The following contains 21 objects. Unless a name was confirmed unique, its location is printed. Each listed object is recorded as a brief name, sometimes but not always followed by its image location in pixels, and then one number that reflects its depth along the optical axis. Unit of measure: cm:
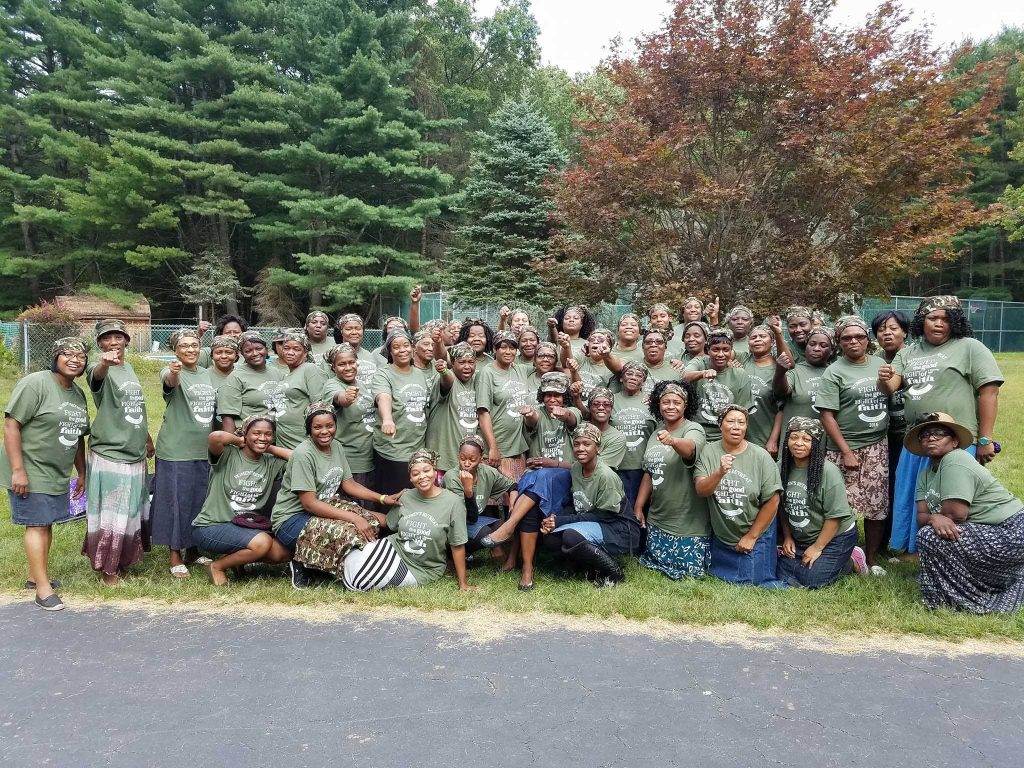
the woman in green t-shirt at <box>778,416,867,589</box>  515
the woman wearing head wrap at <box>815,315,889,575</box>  544
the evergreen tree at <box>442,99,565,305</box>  1986
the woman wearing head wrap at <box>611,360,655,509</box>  580
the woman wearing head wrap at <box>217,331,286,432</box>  573
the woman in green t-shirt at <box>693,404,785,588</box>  516
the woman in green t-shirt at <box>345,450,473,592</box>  525
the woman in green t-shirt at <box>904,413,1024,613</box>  460
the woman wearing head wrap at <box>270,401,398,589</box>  534
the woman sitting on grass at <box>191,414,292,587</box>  538
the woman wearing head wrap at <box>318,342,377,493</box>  591
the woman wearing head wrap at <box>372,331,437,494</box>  587
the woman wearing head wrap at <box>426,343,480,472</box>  602
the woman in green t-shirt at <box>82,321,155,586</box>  539
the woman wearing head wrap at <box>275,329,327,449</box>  580
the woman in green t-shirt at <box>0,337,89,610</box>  503
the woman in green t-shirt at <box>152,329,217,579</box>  562
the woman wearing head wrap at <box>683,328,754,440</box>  591
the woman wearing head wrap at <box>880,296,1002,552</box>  514
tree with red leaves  1047
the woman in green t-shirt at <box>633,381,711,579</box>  542
